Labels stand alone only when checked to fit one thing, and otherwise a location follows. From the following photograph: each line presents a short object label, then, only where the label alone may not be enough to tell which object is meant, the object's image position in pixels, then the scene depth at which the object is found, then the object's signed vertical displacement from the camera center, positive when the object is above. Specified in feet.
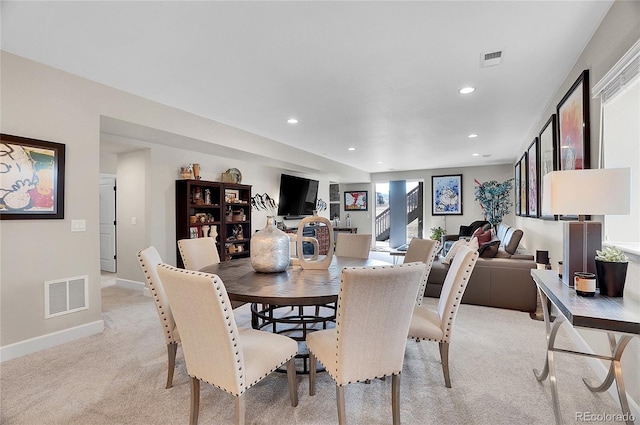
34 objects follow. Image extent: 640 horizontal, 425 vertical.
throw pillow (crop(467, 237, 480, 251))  11.92 -1.21
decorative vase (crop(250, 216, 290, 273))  7.58 -0.97
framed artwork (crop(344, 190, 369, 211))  33.99 +1.17
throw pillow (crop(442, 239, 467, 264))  12.64 -1.78
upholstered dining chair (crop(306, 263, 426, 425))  4.69 -1.77
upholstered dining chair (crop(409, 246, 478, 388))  6.56 -2.21
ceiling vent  8.26 +4.11
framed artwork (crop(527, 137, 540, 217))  13.96 +1.49
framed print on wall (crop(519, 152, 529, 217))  17.47 +1.47
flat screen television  23.17 +1.23
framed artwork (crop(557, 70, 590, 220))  7.76 +2.32
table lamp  5.17 +0.16
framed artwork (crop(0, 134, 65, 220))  8.40 +0.92
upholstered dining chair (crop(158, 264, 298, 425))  4.62 -2.01
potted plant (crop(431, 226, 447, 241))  23.56 -1.74
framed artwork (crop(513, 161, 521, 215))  20.88 +1.53
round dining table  5.63 -1.50
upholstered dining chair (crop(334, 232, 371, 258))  11.39 -1.22
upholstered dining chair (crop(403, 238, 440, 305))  8.88 -1.18
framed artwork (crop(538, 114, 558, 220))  10.71 +2.29
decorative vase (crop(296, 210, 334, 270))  7.93 -1.22
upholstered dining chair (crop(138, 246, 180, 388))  6.53 -2.00
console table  4.08 -1.42
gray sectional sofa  12.14 -2.67
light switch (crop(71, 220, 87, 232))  9.87 -0.44
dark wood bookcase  15.67 -0.13
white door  21.36 -0.81
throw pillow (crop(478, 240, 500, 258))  13.20 -1.60
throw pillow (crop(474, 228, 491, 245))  15.25 -1.28
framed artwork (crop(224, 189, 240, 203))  17.99 +0.95
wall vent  9.29 -2.58
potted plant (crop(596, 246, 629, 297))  5.09 -0.98
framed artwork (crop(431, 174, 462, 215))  29.22 +1.59
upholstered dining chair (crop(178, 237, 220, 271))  8.96 -1.23
